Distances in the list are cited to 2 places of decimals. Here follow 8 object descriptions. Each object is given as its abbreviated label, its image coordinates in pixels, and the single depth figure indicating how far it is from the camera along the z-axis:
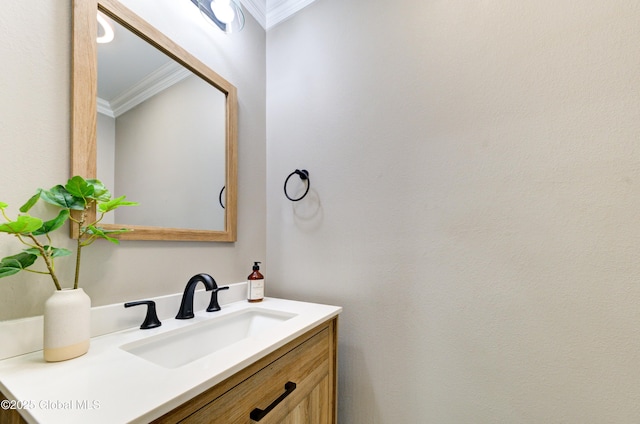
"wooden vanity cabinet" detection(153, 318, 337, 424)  0.55
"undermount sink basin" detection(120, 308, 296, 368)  0.79
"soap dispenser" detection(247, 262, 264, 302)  1.21
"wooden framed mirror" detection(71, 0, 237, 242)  0.78
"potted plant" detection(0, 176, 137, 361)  0.58
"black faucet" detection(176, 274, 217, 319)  0.95
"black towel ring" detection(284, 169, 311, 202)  1.35
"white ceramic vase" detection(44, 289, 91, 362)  0.60
